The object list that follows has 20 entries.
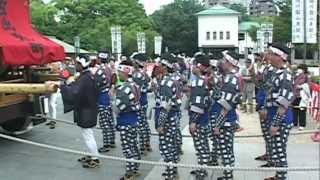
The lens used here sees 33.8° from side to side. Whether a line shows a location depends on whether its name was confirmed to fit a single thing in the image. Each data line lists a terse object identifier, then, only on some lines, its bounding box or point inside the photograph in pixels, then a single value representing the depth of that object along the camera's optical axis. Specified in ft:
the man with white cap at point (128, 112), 23.04
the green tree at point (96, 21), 152.97
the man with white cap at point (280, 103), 21.06
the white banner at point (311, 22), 47.80
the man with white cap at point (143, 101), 26.84
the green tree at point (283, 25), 183.03
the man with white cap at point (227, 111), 21.91
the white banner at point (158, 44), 115.85
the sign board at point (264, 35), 71.68
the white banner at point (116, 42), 86.84
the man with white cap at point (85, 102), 25.58
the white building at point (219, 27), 266.36
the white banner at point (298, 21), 46.85
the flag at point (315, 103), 41.97
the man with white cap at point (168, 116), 23.07
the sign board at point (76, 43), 100.20
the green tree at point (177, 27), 241.74
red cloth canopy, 27.94
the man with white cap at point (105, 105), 30.55
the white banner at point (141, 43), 99.33
